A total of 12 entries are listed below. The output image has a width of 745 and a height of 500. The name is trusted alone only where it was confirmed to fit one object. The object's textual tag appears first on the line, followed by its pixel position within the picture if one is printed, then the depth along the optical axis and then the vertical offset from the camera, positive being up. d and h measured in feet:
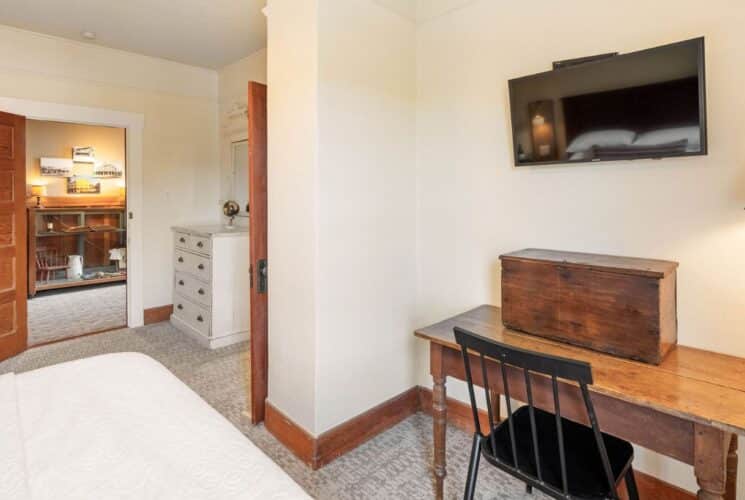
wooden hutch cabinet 18.94 +0.45
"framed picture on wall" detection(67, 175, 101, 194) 21.09 +3.54
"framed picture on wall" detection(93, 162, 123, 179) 21.84 +4.43
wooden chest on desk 4.44 -0.64
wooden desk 3.51 -1.42
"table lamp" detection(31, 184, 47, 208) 19.89 +3.04
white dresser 11.57 -0.98
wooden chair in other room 19.44 -0.46
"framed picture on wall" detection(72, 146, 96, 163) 20.99 +5.09
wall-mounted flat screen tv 4.67 +1.77
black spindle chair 3.79 -2.18
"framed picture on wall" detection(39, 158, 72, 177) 20.16 +4.29
